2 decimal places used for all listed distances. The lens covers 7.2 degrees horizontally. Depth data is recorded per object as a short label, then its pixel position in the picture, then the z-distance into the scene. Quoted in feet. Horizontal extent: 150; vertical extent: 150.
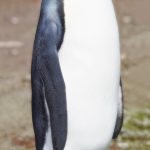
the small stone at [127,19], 35.97
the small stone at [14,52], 32.41
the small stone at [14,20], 37.46
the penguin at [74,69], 12.33
